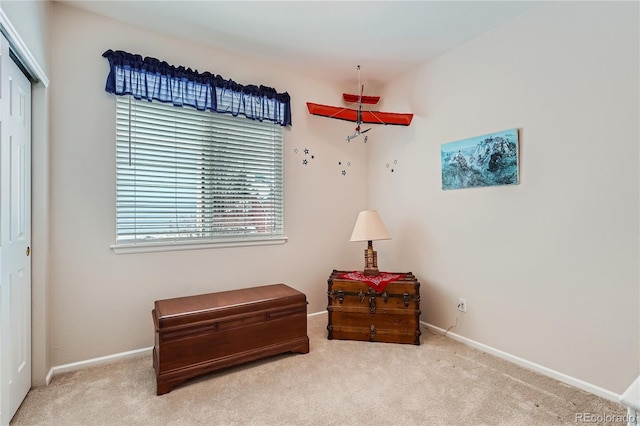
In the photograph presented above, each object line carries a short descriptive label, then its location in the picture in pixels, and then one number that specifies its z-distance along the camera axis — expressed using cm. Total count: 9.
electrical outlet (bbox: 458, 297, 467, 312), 283
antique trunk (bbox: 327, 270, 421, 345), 278
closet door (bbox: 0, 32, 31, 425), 163
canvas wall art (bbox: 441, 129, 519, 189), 247
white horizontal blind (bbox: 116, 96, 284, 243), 254
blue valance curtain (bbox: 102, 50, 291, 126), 245
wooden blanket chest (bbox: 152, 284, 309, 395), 210
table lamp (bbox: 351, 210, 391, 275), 306
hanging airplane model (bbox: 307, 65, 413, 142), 306
